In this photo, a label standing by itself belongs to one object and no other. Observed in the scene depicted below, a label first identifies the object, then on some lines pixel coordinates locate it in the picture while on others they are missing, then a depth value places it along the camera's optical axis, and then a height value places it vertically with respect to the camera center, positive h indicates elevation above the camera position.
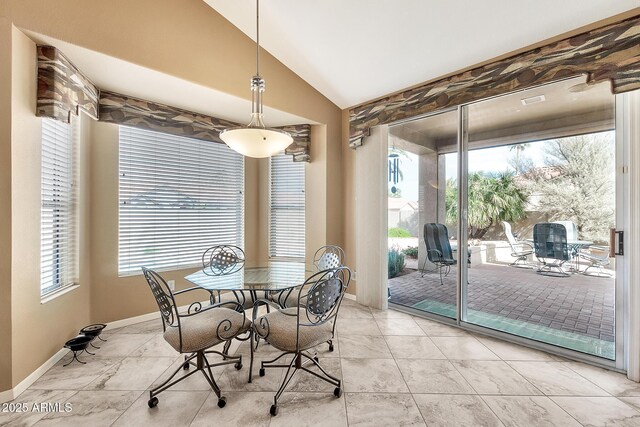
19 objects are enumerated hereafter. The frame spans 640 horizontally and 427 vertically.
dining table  2.04 -0.57
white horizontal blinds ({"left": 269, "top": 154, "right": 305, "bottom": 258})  4.07 +0.09
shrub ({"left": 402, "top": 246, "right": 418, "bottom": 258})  3.59 -0.52
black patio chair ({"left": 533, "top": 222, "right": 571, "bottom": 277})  2.54 -0.34
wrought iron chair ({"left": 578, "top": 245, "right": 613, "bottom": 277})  2.26 -0.40
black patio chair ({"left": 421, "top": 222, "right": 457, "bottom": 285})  3.19 -0.42
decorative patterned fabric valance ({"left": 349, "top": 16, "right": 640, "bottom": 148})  1.93 +1.27
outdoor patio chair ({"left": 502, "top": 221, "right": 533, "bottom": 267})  2.75 -0.37
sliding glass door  2.30 +0.01
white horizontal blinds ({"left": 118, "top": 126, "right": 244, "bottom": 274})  3.07 +0.20
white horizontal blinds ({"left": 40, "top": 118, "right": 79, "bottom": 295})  2.29 +0.07
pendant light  1.92 +0.57
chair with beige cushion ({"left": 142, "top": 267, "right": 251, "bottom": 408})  1.72 -0.81
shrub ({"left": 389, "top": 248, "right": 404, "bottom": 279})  3.77 -0.70
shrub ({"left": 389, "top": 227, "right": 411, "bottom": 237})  3.63 -0.26
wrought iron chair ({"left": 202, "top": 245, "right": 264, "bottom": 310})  2.58 -0.58
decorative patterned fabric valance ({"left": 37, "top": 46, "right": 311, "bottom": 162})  2.04 +1.12
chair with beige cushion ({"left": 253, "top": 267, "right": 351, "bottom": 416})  1.76 -0.81
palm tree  2.77 +0.13
